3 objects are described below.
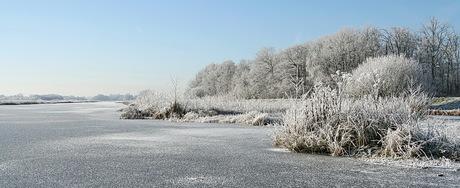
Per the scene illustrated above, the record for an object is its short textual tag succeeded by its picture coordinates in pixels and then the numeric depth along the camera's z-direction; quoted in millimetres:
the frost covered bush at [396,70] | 27922
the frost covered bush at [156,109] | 16234
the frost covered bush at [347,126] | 5262
